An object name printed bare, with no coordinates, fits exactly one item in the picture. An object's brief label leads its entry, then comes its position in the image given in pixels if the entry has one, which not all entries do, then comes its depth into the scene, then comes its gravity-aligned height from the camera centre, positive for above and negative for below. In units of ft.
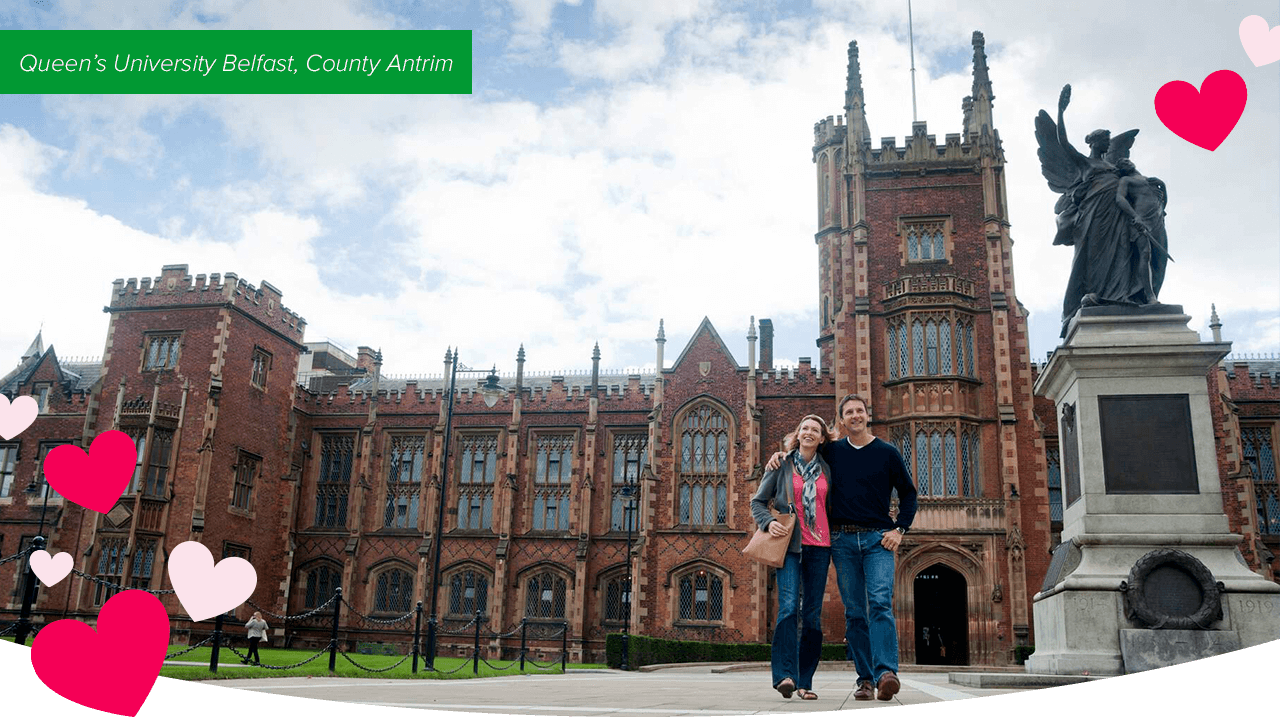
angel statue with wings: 27.99 +11.22
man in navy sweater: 17.46 +1.27
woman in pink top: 17.68 +0.89
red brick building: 91.66 +14.50
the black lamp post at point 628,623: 75.97 -3.29
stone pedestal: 23.95 +2.77
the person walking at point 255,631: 61.30 -3.53
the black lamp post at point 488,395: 66.90 +13.92
